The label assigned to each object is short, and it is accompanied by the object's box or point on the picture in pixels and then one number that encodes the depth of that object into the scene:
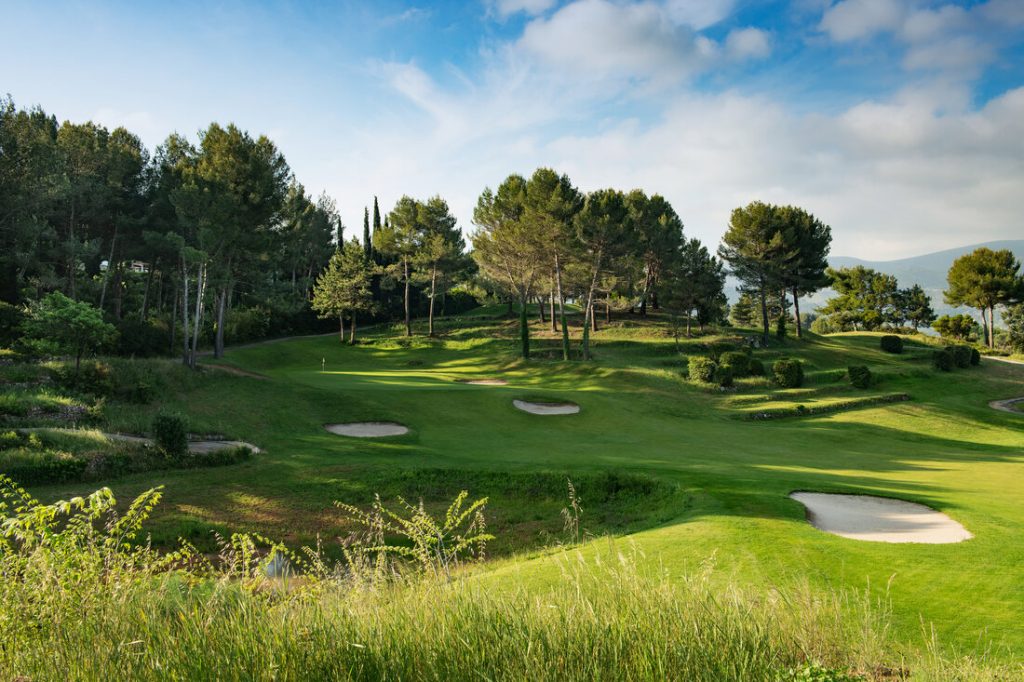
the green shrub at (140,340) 34.75
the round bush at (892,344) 51.44
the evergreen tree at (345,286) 56.97
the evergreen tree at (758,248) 55.06
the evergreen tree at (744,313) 95.69
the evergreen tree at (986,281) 59.00
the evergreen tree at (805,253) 57.16
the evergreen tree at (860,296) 76.56
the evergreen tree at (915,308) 75.06
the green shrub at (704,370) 37.59
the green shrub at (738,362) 38.97
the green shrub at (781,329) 55.84
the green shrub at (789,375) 36.88
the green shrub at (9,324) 28.94
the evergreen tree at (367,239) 78.94
